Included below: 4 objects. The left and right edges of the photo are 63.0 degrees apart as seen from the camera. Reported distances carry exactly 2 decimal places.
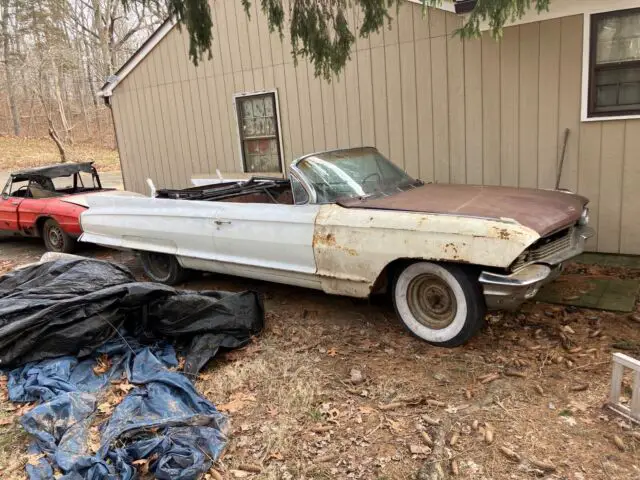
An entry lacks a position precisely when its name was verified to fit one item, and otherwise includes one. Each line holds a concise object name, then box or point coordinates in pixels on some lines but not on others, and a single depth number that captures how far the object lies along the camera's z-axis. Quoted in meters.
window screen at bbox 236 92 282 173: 8.78
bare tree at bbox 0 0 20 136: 30.66
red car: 8.00
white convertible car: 3.69
